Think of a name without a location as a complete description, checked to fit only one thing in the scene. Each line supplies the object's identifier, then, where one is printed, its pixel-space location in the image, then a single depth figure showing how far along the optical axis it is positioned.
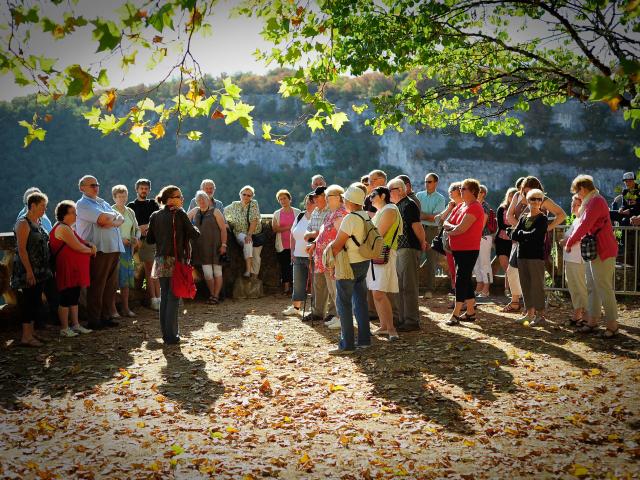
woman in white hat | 6.29
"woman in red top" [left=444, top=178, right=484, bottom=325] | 7.68
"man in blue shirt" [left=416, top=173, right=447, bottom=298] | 10.51
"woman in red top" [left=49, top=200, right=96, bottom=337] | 7.50
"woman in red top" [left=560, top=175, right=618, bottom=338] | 6.83
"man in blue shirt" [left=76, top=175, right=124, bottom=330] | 8.05
